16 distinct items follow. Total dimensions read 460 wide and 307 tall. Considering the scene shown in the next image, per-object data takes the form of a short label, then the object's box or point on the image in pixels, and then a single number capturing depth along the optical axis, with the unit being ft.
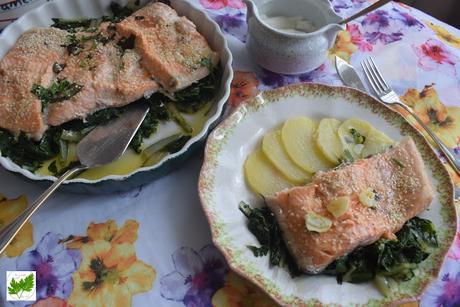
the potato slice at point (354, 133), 1.93
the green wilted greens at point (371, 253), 1.65
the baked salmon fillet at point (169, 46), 1.99
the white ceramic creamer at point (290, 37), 1.98
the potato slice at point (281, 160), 1.83
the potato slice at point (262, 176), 1.82
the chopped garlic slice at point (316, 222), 1.65
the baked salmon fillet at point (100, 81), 1.90
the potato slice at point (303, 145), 1.85
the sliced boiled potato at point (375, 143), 1.91
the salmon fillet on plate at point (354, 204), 1.64
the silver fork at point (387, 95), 1.98
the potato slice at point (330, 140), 1.87
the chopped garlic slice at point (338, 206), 1.68
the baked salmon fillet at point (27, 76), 1.85
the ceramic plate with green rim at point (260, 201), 1.61
